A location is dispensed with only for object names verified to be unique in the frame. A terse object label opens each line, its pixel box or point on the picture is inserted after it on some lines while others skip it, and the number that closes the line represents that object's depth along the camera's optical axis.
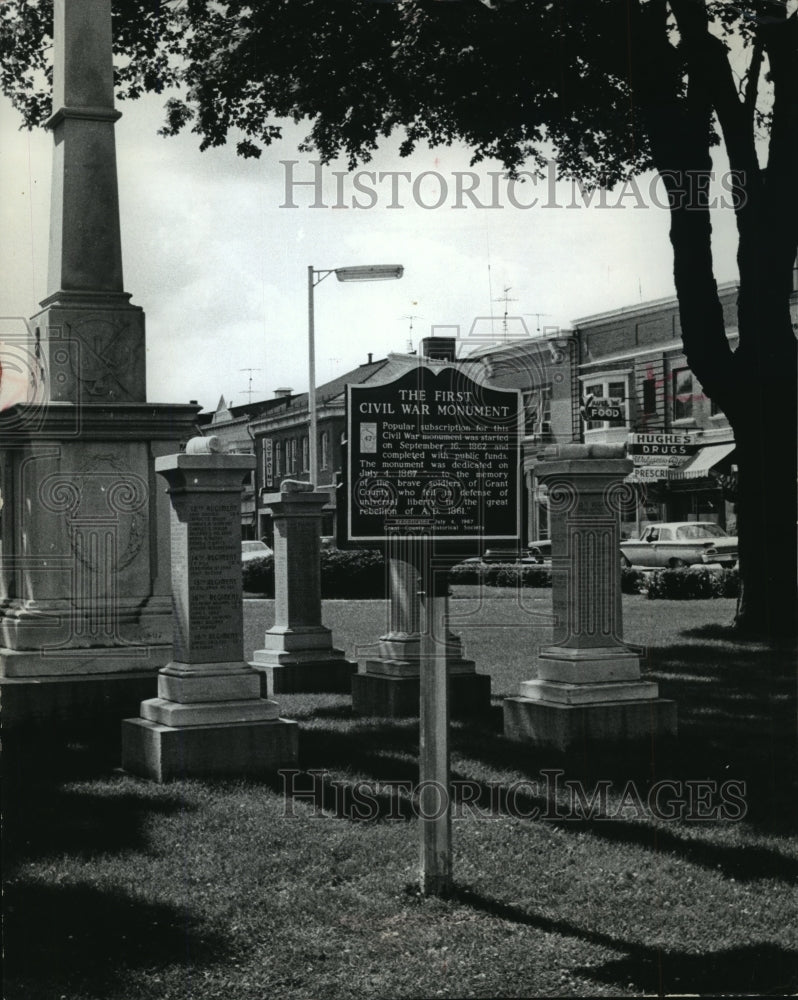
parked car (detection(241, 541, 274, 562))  34.59
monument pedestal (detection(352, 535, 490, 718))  11.27
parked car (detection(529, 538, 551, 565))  33.25
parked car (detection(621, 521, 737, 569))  35.84
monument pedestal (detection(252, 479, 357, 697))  13.23
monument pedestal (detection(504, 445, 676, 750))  9.13
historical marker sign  5.79
